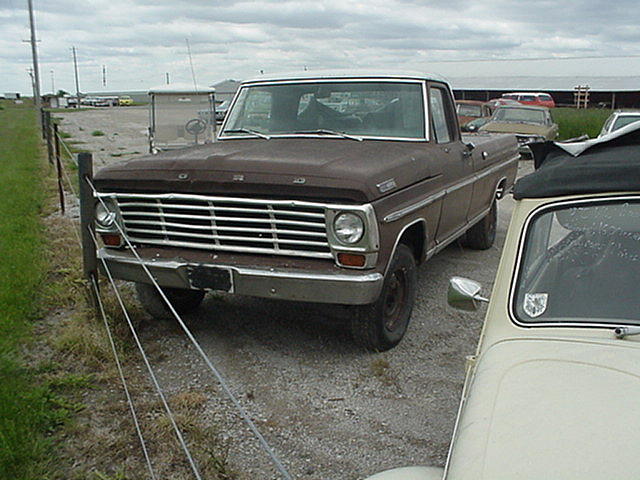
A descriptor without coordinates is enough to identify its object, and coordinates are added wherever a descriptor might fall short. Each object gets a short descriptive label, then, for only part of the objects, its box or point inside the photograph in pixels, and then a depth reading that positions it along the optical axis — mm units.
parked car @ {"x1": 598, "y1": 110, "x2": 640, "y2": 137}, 11328
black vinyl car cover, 2633
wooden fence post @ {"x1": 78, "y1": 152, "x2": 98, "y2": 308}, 4949
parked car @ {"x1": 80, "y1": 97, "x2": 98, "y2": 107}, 87188
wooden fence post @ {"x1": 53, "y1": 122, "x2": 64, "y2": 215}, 8906
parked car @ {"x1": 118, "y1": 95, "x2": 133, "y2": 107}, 85312
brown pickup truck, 4324
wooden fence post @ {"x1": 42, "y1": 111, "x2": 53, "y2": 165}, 15007
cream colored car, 1809
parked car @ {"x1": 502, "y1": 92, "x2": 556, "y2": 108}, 35000
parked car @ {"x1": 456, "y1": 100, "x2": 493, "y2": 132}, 22595
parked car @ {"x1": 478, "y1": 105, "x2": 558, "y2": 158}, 16766
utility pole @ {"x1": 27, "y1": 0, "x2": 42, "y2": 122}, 32062
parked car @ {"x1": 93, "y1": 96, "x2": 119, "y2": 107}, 85250
